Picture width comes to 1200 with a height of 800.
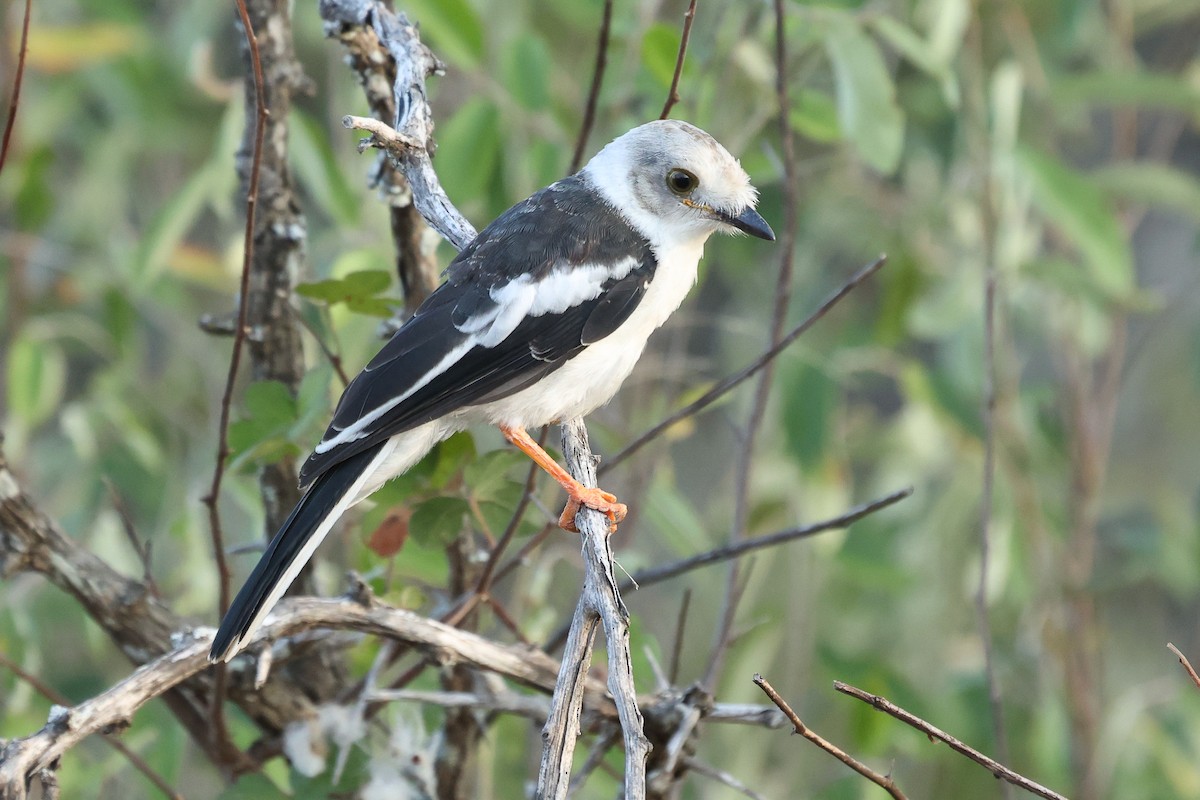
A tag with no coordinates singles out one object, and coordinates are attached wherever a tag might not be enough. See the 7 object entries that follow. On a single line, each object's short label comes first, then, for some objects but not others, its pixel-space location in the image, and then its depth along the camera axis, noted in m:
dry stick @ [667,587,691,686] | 4.37
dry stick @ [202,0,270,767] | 3.89
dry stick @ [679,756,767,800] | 4.08
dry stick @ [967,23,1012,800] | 4.73
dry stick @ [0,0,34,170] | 3.68
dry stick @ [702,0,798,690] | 4.82
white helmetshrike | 4.39
